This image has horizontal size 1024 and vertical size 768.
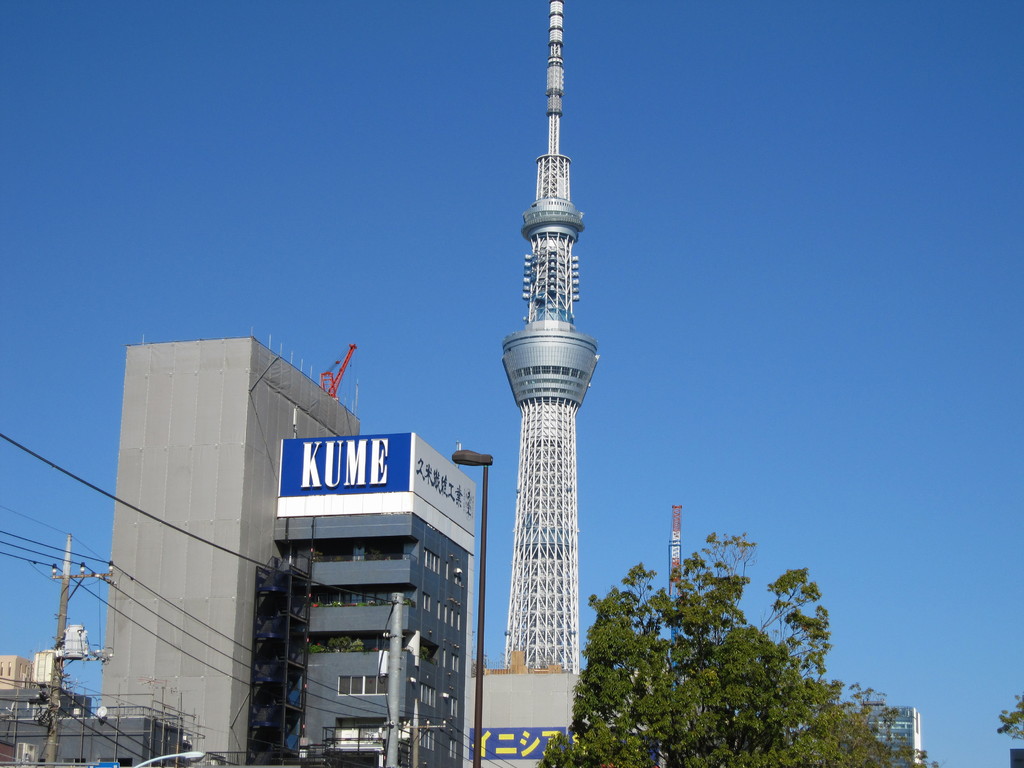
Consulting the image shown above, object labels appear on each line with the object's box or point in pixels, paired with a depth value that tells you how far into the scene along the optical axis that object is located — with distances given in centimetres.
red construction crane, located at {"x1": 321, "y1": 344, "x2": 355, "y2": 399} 13362
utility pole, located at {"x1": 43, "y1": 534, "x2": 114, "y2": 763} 5256
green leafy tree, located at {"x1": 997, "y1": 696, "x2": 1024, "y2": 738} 5269
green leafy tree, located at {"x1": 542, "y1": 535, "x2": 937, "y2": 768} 5131
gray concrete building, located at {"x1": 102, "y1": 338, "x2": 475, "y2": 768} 8538
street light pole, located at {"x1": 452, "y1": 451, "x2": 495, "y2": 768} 4284
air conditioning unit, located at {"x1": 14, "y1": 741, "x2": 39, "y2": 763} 7688
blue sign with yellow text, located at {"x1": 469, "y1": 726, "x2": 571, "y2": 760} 13821
